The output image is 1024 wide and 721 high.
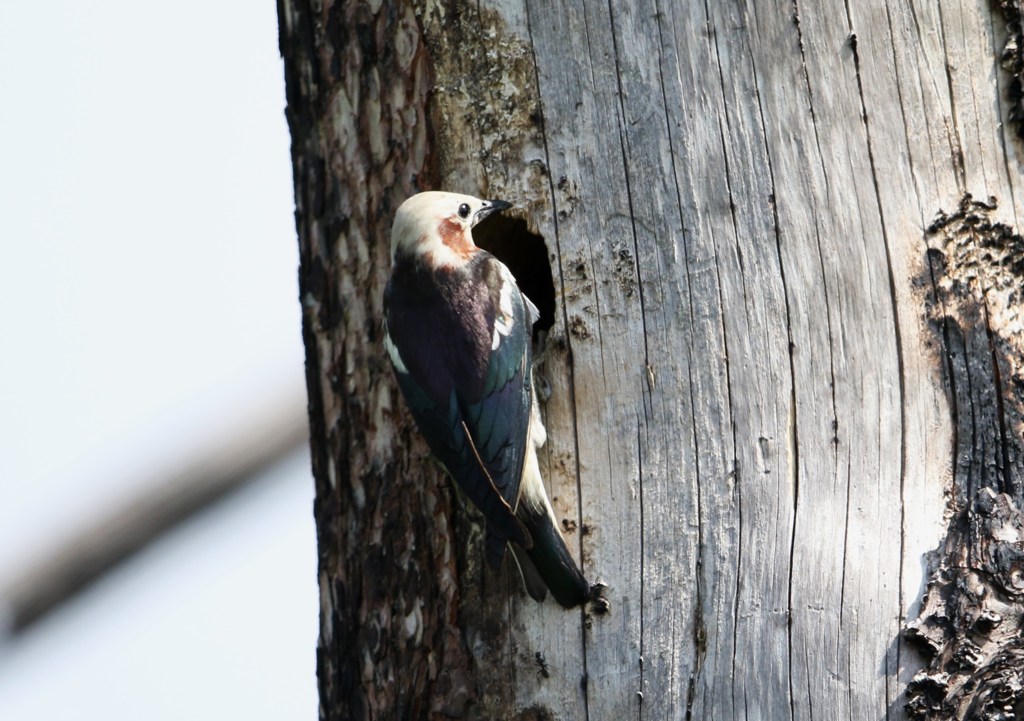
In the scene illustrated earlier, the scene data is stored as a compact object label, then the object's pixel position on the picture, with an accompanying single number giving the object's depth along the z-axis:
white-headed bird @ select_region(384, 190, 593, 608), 6.79
